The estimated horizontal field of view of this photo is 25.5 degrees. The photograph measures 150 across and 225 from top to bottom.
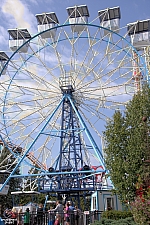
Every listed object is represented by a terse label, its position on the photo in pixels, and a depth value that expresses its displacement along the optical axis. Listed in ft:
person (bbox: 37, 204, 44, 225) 48.16
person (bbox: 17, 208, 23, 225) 50.31
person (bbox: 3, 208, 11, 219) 57.34
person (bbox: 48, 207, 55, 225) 46.29
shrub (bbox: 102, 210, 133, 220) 45.73
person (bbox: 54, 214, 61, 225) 44.03
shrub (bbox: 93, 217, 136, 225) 38.85
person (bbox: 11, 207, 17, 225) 52.94
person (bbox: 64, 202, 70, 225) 44.29
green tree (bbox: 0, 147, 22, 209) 123.13
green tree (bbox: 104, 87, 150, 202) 40.32
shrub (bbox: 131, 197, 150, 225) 32.86
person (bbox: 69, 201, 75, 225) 45.64
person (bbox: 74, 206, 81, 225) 45.99
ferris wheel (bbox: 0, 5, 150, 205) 68.39
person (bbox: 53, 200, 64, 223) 45.16
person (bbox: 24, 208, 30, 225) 47.83
